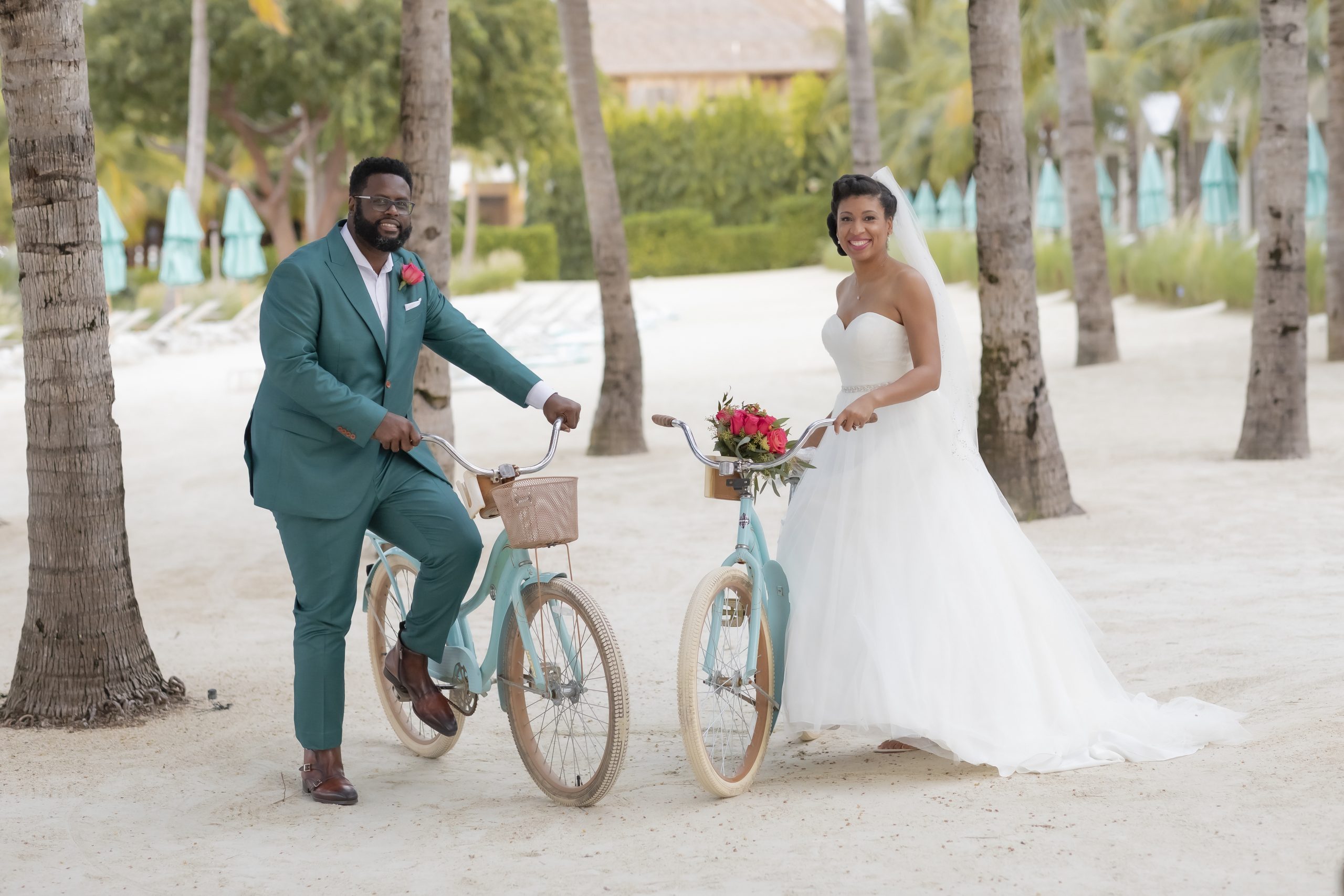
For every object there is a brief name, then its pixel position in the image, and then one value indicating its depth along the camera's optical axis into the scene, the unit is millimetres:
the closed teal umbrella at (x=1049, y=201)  35125
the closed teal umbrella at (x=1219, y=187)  27531
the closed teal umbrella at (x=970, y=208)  43469
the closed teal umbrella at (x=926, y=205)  45812
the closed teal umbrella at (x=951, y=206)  41938
